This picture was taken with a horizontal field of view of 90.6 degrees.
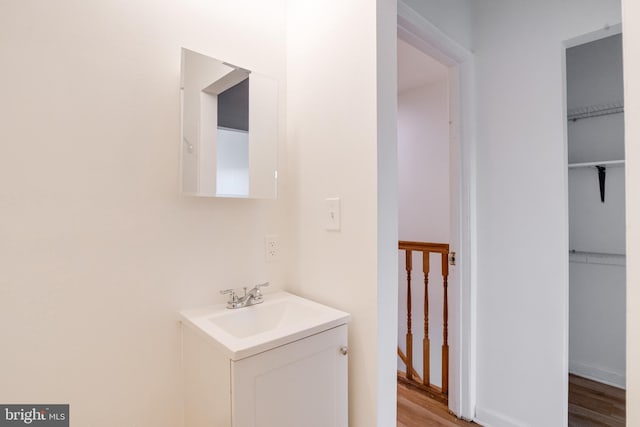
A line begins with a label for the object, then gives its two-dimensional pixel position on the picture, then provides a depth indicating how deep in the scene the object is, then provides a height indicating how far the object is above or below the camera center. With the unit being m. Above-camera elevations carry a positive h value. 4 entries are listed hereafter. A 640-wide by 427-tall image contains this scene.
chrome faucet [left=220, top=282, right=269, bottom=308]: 1.30 -0.35
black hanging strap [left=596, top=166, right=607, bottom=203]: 2.31 +0.28
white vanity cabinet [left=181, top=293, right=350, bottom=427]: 0.94 -0.50
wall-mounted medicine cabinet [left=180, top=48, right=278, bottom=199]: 1.24 +0.36
